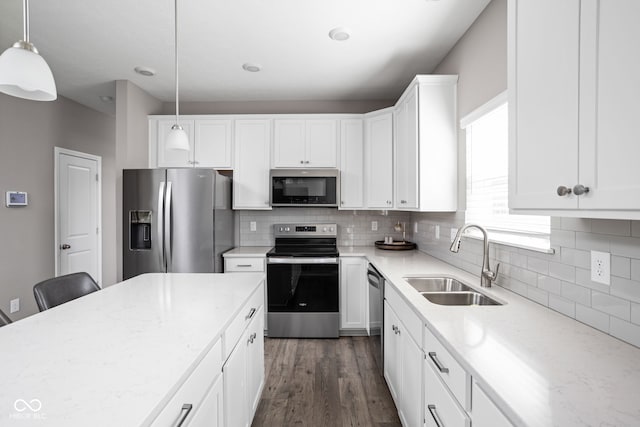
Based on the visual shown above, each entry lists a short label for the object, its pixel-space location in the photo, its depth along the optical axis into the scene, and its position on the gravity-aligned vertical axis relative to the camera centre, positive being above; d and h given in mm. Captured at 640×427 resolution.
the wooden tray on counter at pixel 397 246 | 3410 -369
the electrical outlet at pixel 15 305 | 3210 -954
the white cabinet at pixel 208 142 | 3600 +767
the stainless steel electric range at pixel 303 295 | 3225 -844
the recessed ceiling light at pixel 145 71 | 3012 +1324
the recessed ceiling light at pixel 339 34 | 2334 +1308
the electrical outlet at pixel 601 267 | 1167 -204
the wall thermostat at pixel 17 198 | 3153 +116
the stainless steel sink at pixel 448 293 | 1790 -482
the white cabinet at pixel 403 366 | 1555 -878
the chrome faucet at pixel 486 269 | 1795 -326
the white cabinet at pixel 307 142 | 3572 +765
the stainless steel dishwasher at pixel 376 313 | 2408 -813
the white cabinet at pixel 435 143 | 2486 +534
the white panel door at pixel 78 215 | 3795 -58
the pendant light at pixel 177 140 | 2016 +444
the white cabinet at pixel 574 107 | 755 +296
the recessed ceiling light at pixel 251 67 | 2916 +1319
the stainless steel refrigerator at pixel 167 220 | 3004 -90
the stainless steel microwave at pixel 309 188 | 3465 +249
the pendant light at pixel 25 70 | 1057 +473
